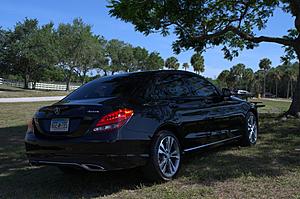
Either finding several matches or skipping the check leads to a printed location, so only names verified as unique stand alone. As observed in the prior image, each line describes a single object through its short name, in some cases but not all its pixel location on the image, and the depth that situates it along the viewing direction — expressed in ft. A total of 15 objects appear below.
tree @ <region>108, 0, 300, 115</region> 34.96
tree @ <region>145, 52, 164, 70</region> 281.54
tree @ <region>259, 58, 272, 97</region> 341.41
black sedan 15.76
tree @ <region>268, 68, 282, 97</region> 370.14
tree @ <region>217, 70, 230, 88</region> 373.38
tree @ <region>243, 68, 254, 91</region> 385.50
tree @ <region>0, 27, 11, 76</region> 191.23
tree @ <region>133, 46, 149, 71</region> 279.49
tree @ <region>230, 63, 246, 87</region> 376.07
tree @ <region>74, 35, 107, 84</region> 188.85
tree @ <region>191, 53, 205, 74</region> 264.87
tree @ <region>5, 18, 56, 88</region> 185.26
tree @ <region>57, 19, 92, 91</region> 187.42
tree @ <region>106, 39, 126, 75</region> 252.42
